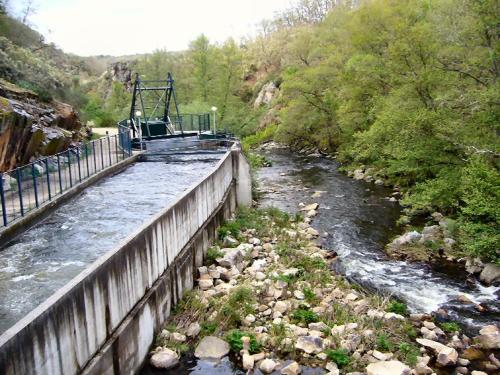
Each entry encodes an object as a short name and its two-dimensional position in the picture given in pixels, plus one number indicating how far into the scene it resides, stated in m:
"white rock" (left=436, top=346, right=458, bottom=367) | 9.45
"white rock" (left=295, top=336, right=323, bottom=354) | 9.55
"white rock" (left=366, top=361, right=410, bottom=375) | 8.69
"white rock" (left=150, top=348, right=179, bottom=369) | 8.91
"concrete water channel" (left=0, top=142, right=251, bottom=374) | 6.25
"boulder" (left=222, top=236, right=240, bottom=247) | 14.94
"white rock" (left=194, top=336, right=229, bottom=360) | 9.45
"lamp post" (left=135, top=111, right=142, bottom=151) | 24.63
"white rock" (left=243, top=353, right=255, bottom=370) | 9.12
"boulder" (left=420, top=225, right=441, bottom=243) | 16.48
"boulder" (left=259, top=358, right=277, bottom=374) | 9.05
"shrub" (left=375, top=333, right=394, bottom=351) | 9.69
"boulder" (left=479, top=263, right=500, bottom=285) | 13.23
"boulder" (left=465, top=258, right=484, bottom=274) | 14.01
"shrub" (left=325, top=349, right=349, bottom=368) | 9.12
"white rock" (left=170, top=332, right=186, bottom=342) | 9.63
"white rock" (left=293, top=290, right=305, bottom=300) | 11.77
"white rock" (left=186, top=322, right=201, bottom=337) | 9.98
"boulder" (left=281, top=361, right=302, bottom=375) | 8.88
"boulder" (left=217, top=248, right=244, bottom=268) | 13.19
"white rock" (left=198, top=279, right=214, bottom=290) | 11.96
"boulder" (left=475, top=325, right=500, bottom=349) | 10.17
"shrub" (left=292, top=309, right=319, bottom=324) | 10.67
